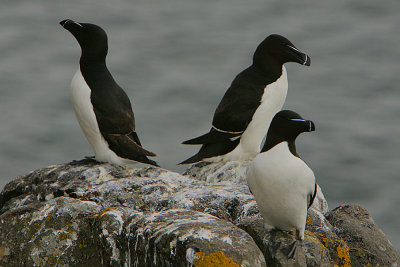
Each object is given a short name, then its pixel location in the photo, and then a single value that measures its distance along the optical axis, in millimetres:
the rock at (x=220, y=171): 14034
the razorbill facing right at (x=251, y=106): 14734
